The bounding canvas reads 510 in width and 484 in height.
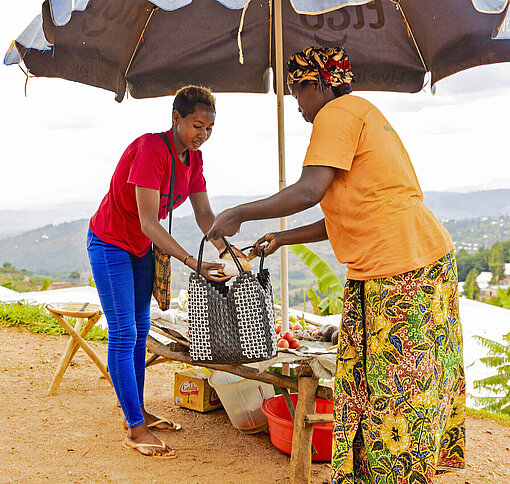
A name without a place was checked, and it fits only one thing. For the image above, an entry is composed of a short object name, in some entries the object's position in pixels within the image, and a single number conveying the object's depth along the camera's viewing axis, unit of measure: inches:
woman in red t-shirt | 115.8
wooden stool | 174.1
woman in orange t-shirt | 83.4
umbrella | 132.4
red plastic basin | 127.5
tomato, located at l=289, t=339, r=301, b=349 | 122.9
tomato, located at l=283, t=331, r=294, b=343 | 124.6
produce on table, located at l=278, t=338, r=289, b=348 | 121.8
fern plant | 200.5
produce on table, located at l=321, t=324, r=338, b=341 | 133.9
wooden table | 112.7
